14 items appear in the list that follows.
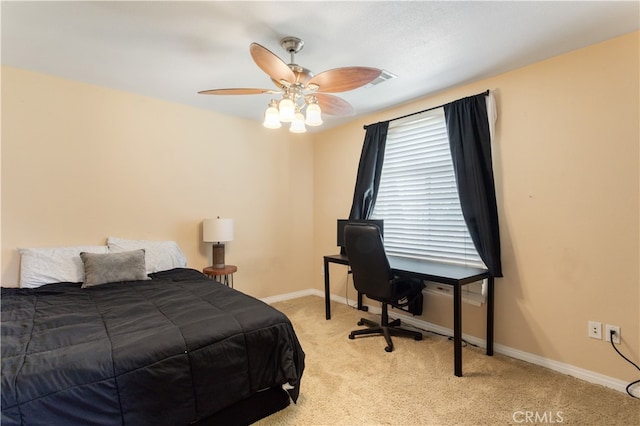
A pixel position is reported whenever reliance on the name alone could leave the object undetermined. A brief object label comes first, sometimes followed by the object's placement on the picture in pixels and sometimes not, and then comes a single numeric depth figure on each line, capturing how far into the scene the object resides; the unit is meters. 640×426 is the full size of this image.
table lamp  3.38
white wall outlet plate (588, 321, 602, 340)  2.17
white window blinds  2.98
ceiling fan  1.80
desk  2.32
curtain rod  2.69
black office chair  2.69
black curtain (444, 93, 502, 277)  2.61
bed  1.24
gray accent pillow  2.49
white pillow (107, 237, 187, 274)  2.93
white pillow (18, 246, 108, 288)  2.43
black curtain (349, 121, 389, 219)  3.58
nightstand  3.29
